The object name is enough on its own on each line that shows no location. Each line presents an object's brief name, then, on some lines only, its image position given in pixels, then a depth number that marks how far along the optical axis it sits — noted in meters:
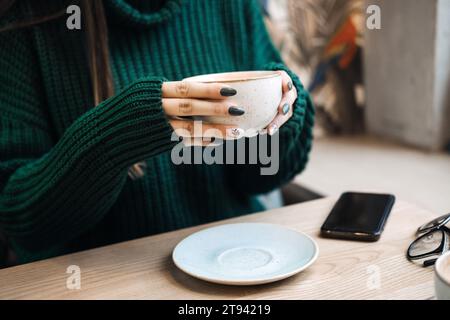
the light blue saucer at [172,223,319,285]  0.56
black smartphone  0.67
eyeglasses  0.60
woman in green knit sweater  0.64
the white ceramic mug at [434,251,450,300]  0.45
